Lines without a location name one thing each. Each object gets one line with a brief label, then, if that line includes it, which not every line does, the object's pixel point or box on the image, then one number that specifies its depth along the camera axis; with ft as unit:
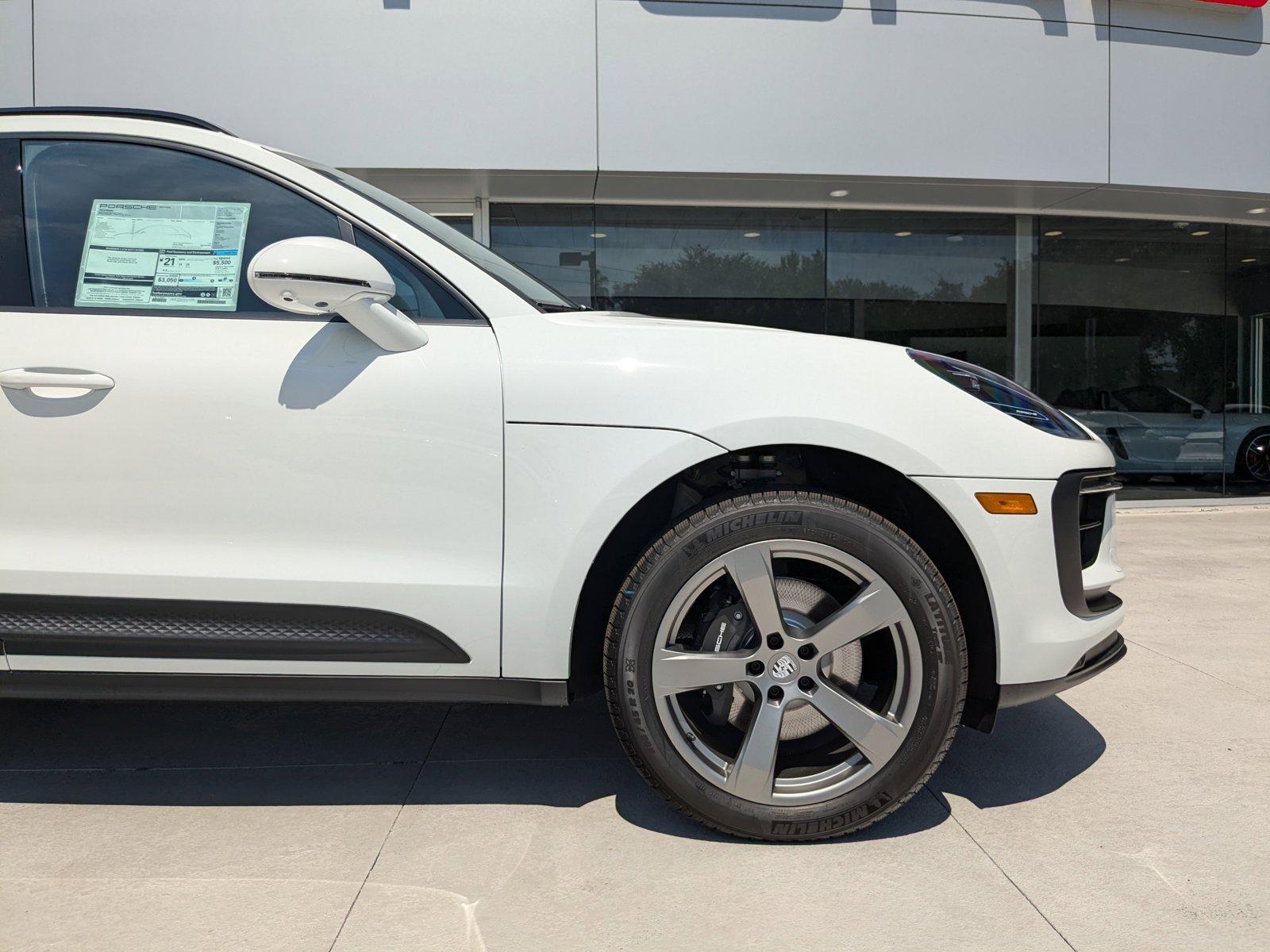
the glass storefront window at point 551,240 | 28.76
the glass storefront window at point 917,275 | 30.53
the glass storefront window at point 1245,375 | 32.50
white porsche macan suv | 6.88
